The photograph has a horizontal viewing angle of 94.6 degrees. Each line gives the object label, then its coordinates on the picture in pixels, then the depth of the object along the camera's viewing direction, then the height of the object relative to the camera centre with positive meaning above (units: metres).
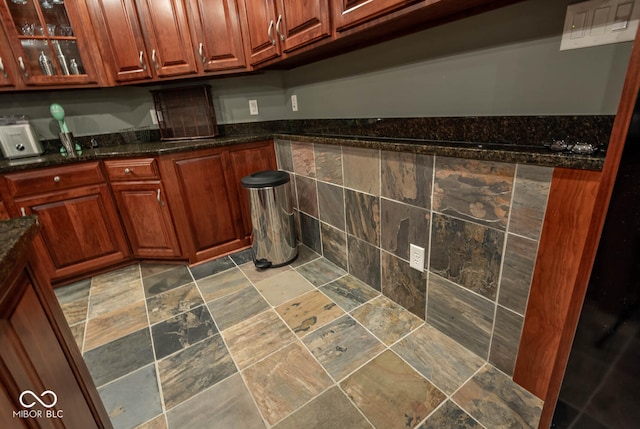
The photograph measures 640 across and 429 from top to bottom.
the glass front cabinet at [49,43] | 1.87 +0.54
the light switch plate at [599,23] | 0.79 +0.17
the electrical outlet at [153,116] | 2.50 +0.04
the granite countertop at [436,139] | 0.89 -0.17
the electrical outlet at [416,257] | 1.37 -0.70
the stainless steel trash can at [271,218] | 1.93 -0.69
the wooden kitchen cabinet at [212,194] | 2.05 -0.53
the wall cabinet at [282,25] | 1.44 +0.45
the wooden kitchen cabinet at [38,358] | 0.46 -0.40
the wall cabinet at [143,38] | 1.98 +0.55
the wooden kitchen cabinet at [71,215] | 1.83 -0.55
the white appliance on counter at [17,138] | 1.98 -0.04
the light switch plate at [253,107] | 2.61 +0.05
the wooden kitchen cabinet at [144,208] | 2.00 -0.57
